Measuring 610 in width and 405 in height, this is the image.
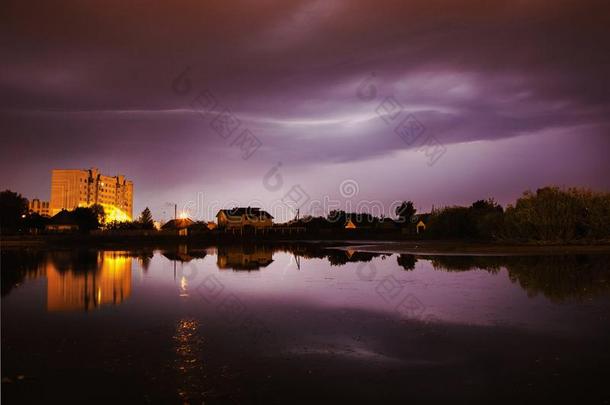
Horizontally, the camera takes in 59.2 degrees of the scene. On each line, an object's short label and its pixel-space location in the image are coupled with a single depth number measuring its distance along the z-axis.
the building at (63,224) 106.88
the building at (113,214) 183.48
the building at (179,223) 134.24
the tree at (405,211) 164.25
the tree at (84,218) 107.02
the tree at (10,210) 100.75
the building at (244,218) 136.88
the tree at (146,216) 156.06
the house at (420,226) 114.38
